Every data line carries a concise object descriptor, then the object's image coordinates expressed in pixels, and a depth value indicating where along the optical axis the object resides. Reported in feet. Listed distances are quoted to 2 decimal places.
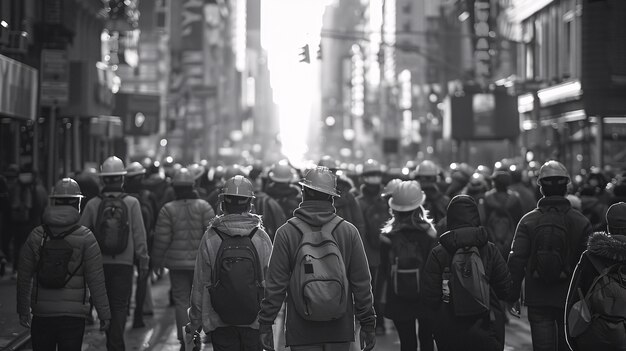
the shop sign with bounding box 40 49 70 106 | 112.60
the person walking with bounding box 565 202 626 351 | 37.58
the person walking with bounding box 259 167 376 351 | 38.03
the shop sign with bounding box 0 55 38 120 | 113.56
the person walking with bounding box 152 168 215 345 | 60.67
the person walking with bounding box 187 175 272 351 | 42.21
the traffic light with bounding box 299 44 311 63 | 175.37
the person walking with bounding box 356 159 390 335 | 71.96
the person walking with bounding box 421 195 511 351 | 41.05
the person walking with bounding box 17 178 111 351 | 44.97
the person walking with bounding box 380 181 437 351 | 51.40
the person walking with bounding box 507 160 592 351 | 47.90
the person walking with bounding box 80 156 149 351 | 57.43
